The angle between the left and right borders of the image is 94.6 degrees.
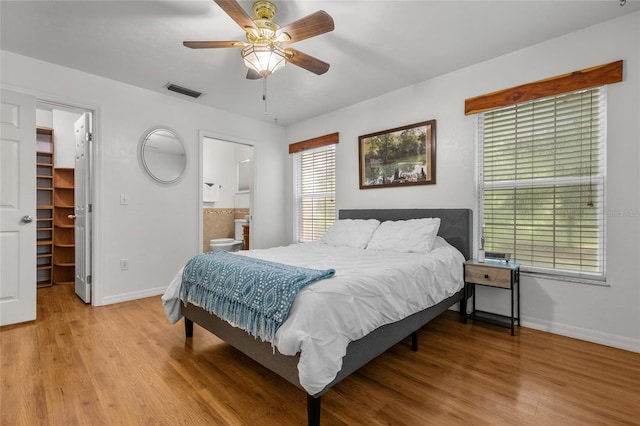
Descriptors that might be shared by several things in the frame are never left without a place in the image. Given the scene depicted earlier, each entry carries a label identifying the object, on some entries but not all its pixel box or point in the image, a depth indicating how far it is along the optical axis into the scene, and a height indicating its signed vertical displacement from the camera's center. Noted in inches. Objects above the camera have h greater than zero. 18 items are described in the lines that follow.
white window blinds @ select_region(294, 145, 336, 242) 177.3 +12.0
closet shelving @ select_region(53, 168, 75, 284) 168.9 -10.6
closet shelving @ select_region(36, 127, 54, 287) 165.2 +2.8
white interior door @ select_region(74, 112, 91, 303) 132.3 +0.9
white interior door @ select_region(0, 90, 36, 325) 107.4 +0.7
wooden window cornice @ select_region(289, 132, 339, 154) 171.2 +41.9
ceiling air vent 137.7 +58.0
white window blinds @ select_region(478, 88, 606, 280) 96.0 +10.4
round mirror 143.8 +27.7
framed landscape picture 132.1 +26.5
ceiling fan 74.6 +47.0
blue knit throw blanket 61.4 -18.7
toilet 214.2 -23.7
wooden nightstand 99.6 -24.2
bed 55.4 -30.8
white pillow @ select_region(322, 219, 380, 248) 130.0 -10.0
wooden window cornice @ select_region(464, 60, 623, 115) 91.7 +42.9
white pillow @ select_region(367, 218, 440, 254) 111.1 -9.9
